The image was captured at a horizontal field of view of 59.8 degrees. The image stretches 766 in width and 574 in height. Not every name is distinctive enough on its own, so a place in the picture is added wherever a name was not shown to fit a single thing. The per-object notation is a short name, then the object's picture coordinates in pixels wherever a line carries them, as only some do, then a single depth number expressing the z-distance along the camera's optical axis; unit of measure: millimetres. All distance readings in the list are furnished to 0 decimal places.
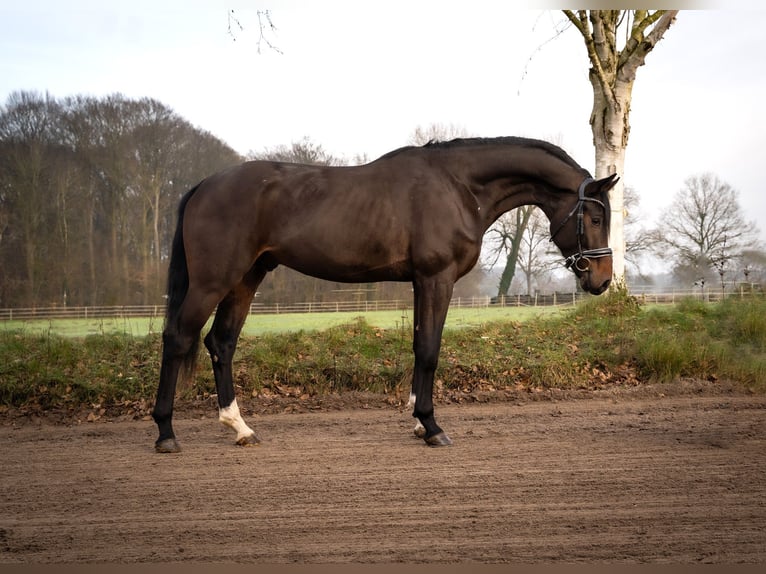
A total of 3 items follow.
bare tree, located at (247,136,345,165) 17848
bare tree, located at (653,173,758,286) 20438
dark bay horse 5852
